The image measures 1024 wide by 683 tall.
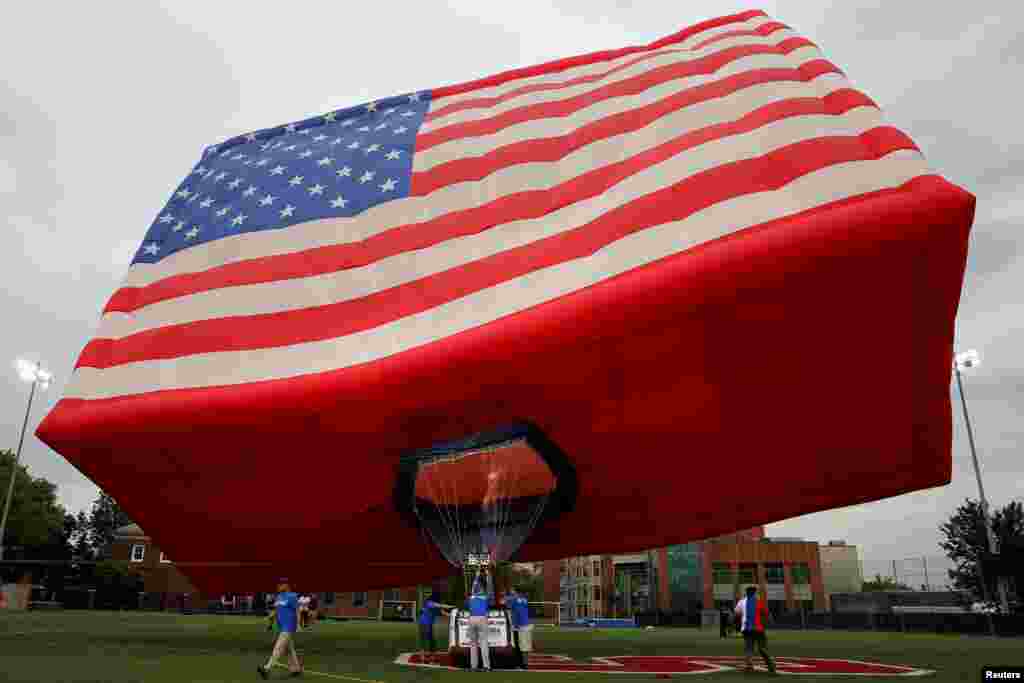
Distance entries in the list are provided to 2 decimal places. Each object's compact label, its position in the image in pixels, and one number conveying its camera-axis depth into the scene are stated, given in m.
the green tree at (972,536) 49.75
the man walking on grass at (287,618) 12.91
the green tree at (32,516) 60.84
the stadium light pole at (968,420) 37.75
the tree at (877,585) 111.86
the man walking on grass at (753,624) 15.28
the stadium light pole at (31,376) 43.41
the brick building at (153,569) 68.19
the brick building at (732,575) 79.50
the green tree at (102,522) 115.81
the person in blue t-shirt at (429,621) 19.12
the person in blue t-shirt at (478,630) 15.23
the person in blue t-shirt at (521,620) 17.16
